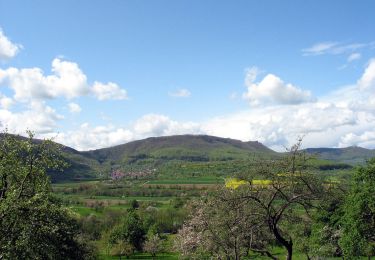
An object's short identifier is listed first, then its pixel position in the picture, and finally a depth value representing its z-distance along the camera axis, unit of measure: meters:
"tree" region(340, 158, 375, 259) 37.84
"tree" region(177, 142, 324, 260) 27.73
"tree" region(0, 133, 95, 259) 19.67
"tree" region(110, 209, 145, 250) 111.44
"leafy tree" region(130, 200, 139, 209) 165.43
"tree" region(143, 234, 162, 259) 106.94
